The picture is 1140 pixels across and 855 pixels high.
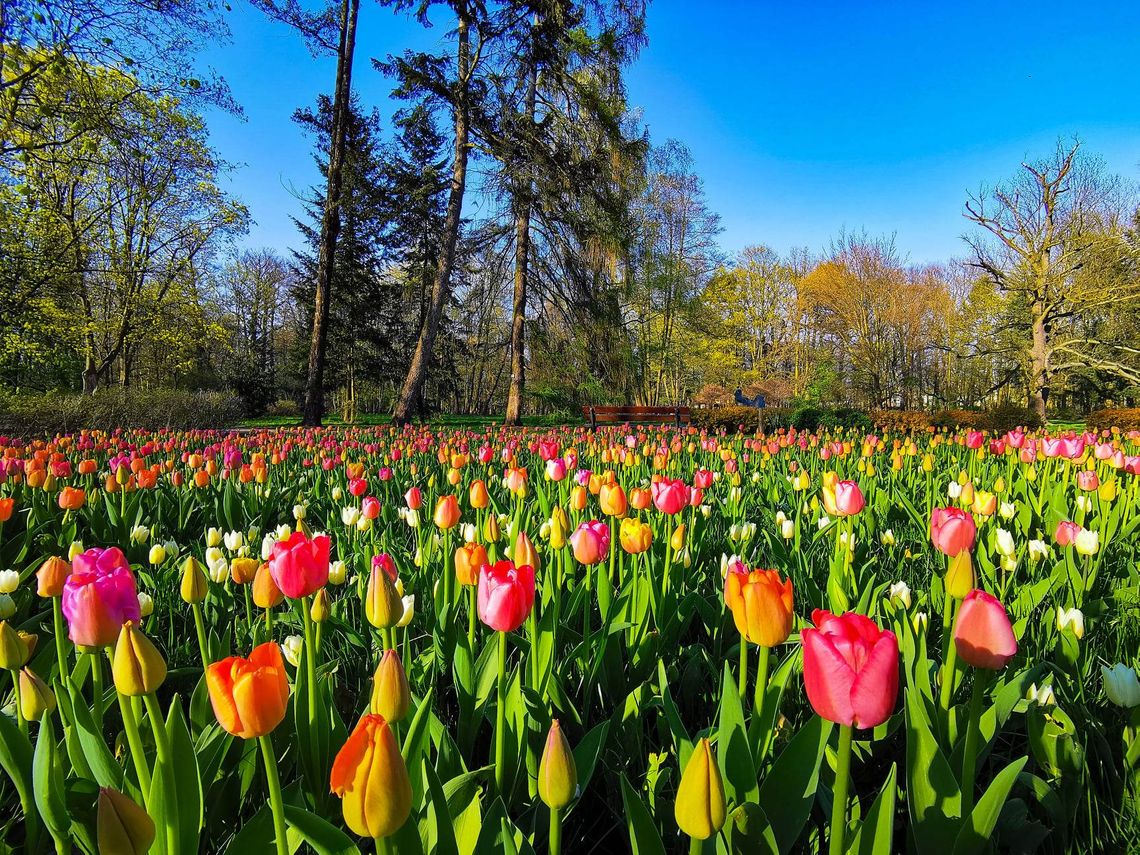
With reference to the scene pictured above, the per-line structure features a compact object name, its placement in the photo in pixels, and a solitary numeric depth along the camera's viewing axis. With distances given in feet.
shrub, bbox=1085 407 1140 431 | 35.12
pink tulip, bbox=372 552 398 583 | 3.41
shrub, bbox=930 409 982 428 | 33.19
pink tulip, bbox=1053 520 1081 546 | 6.08
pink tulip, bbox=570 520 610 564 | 4.91
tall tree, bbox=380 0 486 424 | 38.32
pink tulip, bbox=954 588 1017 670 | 2.66
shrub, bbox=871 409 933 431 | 31.77
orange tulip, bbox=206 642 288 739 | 2.23
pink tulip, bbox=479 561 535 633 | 3.27
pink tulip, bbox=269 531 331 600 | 3.60
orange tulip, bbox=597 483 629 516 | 5.78
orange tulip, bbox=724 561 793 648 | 2.89
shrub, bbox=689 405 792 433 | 39.34
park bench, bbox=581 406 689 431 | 39.03
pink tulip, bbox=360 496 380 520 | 7.04
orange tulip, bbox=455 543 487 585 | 4.23
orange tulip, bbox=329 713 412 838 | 1.89
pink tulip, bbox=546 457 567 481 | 8.81
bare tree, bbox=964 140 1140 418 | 61.16
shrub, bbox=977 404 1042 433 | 33.22
